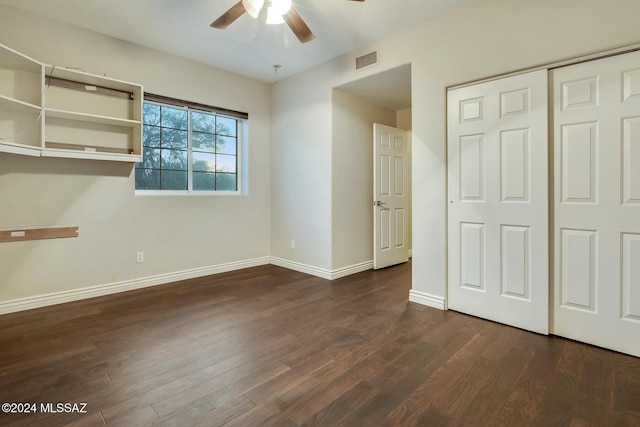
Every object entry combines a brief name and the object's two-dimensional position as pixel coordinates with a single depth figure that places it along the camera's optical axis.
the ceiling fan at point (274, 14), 2.38
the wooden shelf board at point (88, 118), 2.88
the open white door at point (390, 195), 4.49
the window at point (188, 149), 3.77
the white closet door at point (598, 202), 2.10
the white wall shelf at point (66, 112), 2.75
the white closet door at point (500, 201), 2.44
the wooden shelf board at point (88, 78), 2.86
